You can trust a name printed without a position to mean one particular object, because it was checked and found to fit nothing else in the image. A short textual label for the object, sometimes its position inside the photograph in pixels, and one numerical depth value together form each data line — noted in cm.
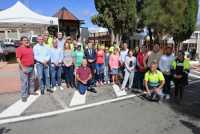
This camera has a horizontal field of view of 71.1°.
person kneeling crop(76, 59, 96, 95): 473
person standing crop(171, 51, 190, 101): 439
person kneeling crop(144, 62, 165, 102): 432
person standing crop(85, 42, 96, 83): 527
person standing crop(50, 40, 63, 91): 481
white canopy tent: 838
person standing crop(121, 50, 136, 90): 511
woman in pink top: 547
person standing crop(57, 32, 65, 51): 496
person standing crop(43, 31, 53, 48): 473
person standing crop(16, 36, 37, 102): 414
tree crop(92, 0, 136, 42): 1068
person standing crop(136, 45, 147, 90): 512
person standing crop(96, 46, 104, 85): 541
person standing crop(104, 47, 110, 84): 557
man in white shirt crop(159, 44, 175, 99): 456
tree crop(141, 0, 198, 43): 1354
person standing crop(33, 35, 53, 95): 448
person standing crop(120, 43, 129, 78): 543
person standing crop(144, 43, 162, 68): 480
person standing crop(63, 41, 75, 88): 498
